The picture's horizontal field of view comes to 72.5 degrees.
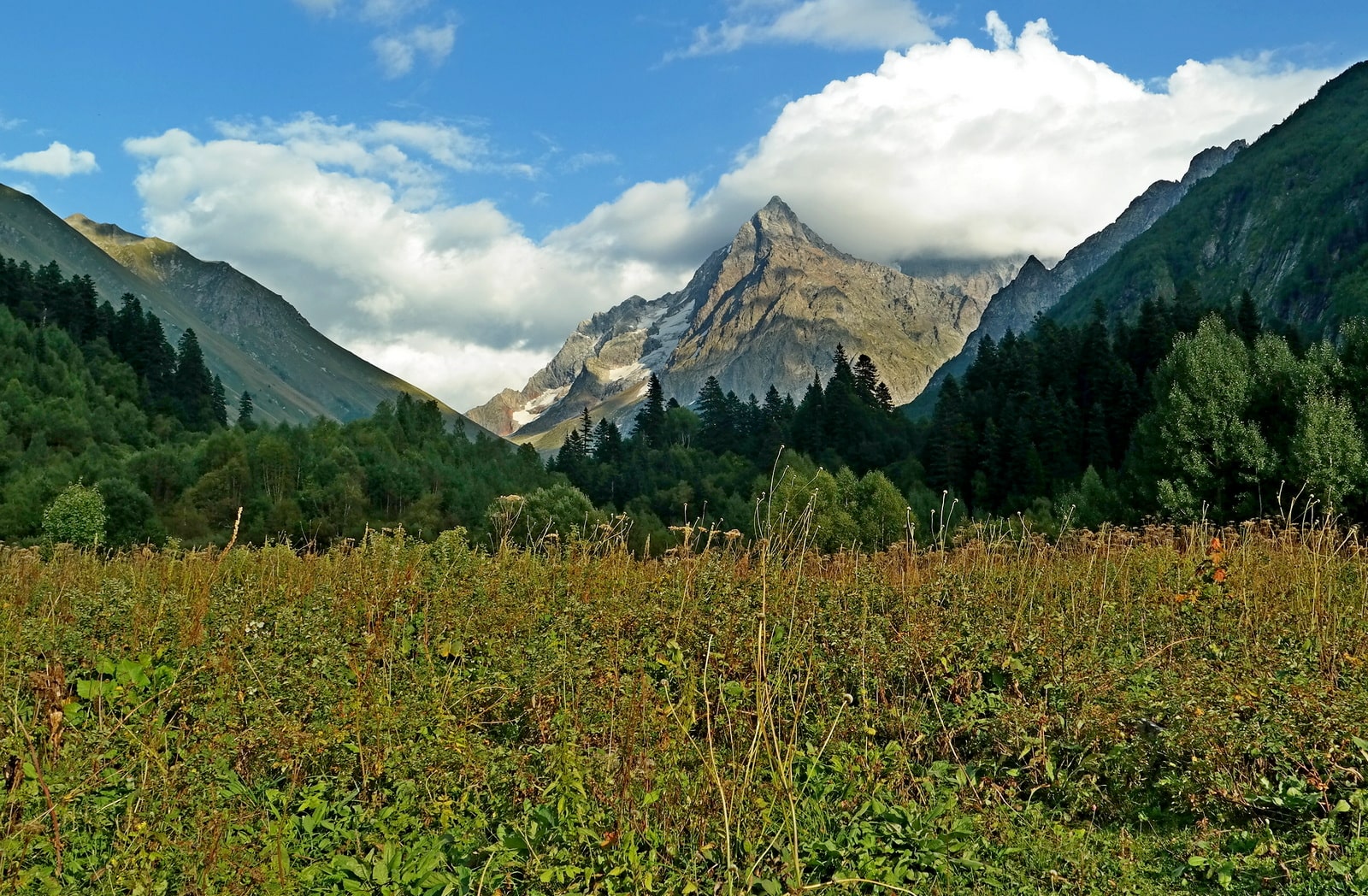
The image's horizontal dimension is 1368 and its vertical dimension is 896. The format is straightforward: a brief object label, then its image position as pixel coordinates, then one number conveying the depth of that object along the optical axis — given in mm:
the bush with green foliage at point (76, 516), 58150
